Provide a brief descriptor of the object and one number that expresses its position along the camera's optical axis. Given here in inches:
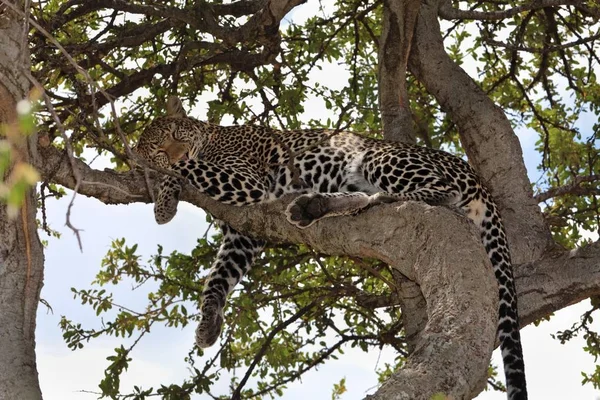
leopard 486.0
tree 350.0
